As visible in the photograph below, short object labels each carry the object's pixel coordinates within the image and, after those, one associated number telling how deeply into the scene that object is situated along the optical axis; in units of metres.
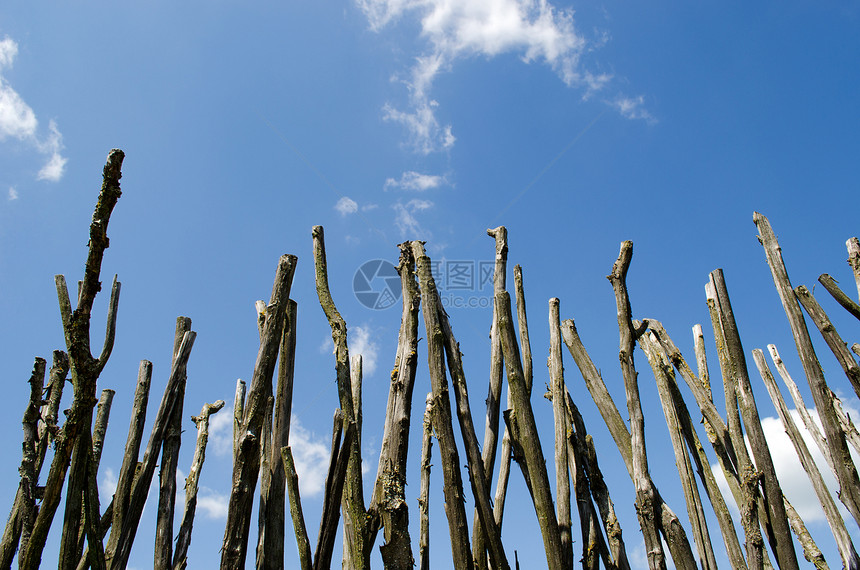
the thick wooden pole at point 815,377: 2.70
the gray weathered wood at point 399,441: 2.28
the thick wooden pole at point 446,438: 2.42
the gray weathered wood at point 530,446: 2.46
